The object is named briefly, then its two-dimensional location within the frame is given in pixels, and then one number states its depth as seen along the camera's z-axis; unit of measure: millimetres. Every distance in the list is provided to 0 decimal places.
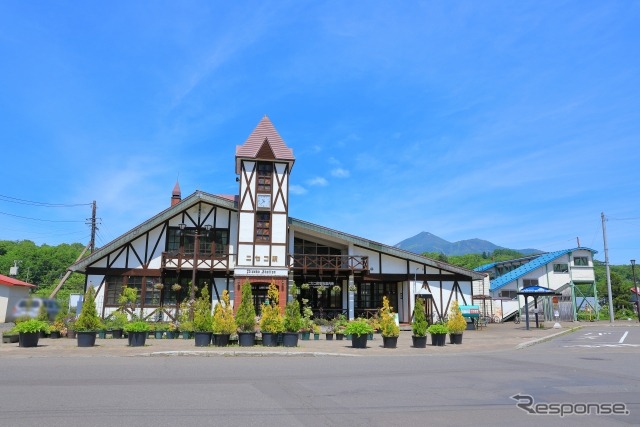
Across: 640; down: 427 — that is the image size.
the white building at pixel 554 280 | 39938
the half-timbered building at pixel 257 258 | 25688
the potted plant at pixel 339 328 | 18656
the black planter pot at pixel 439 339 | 16281
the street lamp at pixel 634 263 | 36600
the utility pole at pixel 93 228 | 36559
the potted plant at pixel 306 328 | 18109
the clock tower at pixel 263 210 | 25547
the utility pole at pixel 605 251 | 35919
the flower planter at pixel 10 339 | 16234
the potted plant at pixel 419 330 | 15414
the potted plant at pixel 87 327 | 14633
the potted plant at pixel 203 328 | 15055
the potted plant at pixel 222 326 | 14898
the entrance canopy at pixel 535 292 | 25734
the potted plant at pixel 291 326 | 15141
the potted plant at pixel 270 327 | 15180
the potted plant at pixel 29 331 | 14602
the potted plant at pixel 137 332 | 14805
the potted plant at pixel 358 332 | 15241
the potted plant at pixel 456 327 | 16906
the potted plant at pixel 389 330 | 15656
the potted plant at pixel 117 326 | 18984
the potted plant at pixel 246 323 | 15094
